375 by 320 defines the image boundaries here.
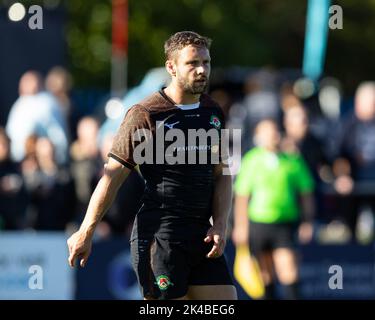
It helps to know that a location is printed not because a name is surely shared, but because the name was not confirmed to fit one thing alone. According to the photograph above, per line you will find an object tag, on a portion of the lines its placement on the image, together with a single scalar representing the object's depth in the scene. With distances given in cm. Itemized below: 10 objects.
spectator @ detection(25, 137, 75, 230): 1397
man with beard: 792
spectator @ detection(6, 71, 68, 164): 1467
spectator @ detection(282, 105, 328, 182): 1469
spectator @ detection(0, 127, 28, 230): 1391
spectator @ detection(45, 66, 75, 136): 1526
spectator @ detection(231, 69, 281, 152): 1722
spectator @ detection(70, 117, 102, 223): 1416
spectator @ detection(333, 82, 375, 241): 1602
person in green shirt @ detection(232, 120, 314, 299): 1334
